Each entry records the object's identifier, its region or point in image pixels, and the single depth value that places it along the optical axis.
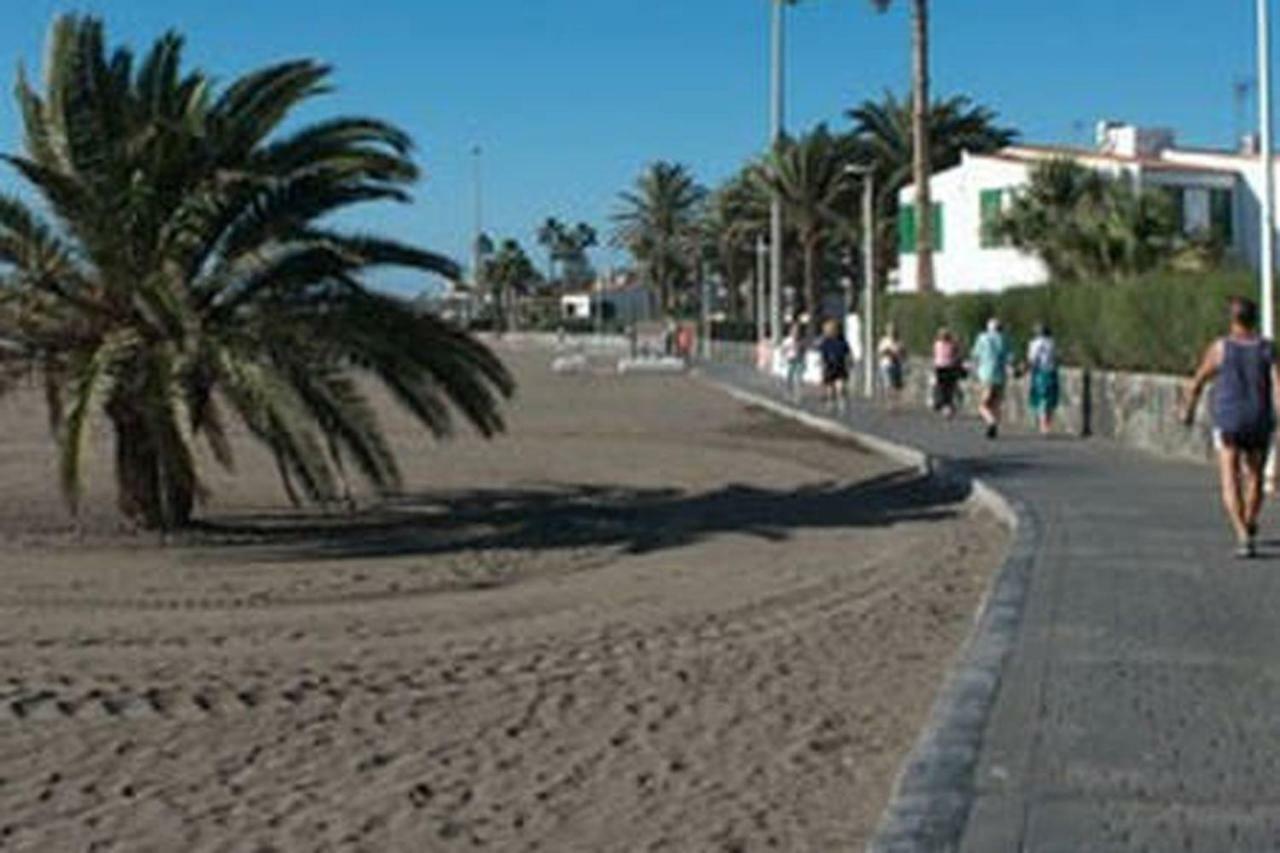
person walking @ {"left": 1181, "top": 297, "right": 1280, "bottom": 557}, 12.71
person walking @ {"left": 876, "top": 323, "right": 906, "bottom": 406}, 37.22
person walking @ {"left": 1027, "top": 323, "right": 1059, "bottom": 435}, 26.78
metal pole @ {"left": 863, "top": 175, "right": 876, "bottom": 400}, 41.69
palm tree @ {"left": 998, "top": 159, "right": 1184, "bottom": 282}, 40.19
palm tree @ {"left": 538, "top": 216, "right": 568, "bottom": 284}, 182.50
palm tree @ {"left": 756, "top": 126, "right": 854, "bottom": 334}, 75.81
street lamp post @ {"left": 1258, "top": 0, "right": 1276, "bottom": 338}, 18.86
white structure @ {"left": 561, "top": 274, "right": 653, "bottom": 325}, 149.62
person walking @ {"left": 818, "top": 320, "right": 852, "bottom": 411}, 35.19
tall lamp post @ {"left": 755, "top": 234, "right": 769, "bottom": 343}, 84.31
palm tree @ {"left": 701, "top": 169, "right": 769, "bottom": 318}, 91.06
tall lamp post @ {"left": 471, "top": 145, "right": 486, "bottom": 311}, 139.25
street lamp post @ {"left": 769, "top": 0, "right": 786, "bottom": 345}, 56.06
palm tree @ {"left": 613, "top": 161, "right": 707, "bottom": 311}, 128.25
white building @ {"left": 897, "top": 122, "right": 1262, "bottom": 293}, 57.44
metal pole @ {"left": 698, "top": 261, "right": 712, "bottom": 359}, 82.75
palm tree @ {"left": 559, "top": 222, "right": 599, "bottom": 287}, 182.62
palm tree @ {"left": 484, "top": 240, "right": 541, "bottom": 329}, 166.88
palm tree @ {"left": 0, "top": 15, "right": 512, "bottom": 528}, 16.62
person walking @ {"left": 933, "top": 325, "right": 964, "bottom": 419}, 32.34
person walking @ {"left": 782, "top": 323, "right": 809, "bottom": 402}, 42.78
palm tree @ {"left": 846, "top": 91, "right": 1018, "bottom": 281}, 72.38
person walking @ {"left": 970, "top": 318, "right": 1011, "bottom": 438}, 27.34
